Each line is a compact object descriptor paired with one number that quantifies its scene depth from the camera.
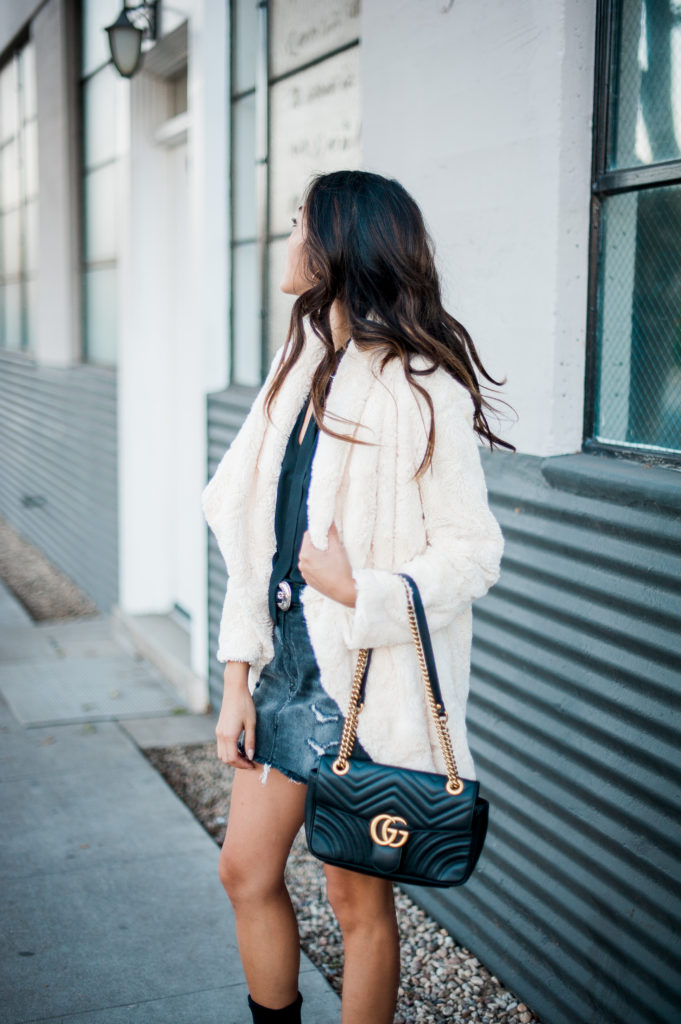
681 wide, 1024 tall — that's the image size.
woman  2.04
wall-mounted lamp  5.92
